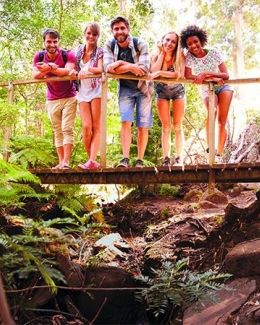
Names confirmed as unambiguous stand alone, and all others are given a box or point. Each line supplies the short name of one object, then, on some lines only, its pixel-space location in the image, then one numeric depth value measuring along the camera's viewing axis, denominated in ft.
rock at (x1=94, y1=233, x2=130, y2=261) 21.35
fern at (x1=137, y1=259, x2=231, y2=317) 16.43
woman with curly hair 21.43
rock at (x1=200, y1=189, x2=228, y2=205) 31.99
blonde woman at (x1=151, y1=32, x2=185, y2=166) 21.09
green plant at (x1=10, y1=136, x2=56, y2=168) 23.07
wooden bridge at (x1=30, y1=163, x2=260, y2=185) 20.31
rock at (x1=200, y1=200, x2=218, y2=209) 30.07
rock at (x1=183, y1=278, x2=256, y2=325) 15.74
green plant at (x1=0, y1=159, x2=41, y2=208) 16.57
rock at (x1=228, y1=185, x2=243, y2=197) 35.26
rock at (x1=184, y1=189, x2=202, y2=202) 36.09
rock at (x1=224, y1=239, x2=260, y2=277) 17.63
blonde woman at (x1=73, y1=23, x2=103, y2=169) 21.59
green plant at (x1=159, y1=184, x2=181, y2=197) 37.59
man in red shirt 21.56
